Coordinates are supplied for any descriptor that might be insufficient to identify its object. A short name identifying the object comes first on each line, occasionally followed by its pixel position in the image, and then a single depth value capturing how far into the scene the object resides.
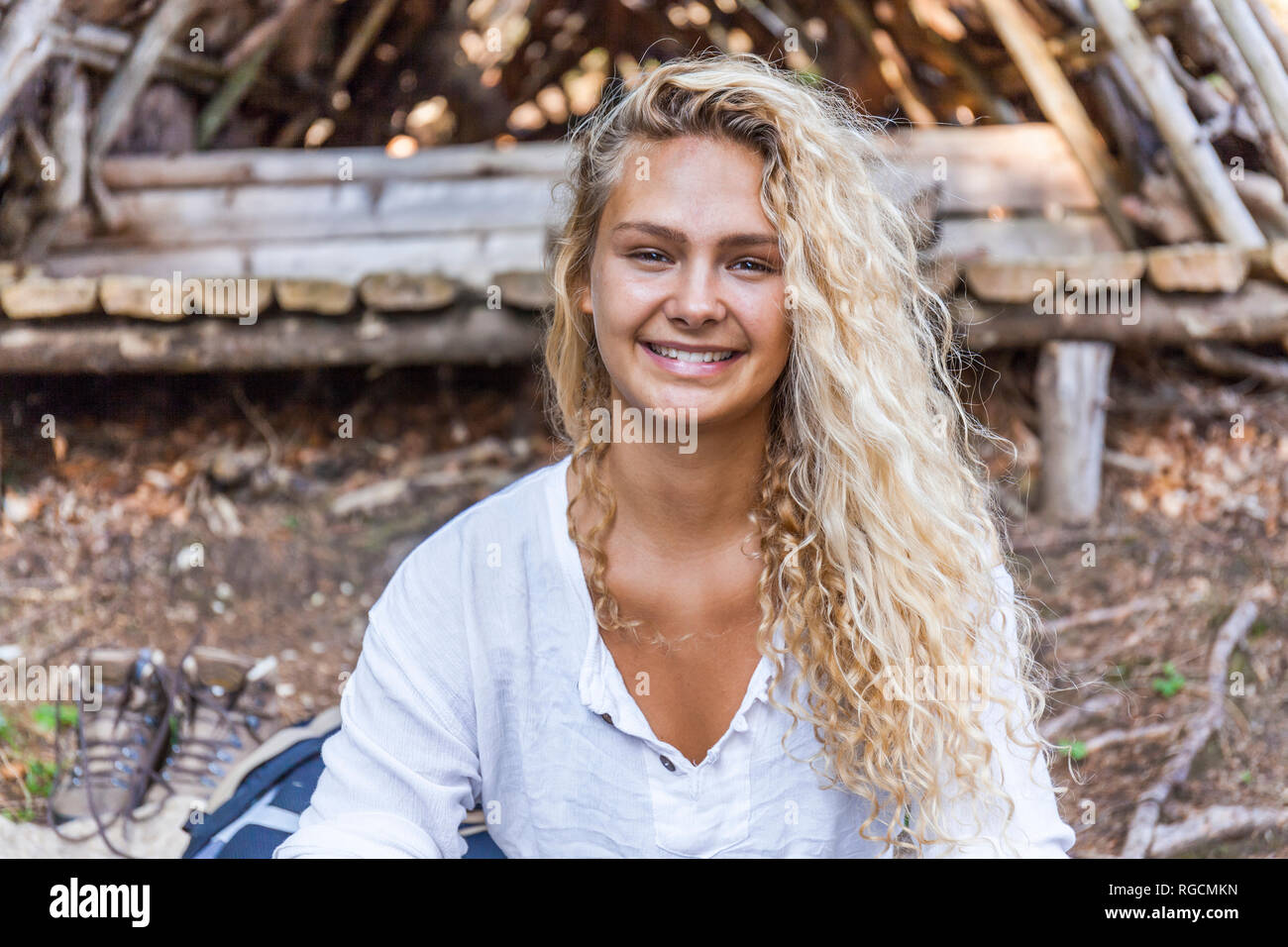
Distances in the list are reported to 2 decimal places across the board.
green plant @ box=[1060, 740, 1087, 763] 2.85
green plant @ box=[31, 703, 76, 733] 2.86
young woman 1.56
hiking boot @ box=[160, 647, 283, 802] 2.71
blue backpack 1.97
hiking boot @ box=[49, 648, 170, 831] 2.60
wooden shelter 3.49
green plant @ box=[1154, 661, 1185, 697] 3.00
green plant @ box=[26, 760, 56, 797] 2.67
